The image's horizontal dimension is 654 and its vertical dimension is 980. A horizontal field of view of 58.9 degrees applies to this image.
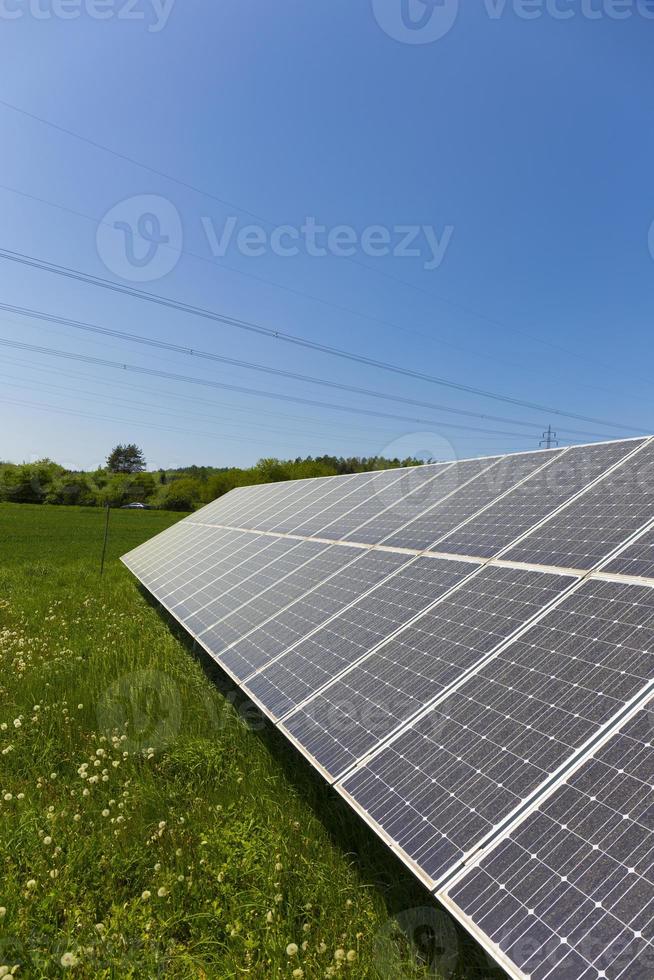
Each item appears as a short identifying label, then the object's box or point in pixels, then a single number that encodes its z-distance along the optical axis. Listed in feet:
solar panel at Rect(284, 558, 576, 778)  14.92
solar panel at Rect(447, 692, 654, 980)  8.29
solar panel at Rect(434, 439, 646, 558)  21.89
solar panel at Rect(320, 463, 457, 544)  31.65
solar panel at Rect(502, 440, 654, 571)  17.84
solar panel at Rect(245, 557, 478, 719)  18.42
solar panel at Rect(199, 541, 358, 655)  25.72
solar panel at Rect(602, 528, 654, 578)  15.51
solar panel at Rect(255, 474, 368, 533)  41.63
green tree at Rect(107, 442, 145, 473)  449.06
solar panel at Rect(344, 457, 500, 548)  29.76
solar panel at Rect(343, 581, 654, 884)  11.23
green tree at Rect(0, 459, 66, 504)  256.32
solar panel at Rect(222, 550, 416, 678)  21.91
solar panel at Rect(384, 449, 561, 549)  26.16
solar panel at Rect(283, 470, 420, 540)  36.73
